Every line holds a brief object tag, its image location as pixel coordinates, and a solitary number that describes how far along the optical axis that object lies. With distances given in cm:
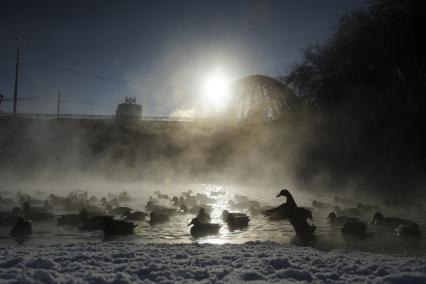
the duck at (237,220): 1159
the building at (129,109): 7688
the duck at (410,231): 1030
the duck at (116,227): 1026
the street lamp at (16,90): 4703
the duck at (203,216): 1258
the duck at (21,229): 987
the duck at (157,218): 1218
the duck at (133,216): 1262
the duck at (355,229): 1024
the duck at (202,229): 1030
